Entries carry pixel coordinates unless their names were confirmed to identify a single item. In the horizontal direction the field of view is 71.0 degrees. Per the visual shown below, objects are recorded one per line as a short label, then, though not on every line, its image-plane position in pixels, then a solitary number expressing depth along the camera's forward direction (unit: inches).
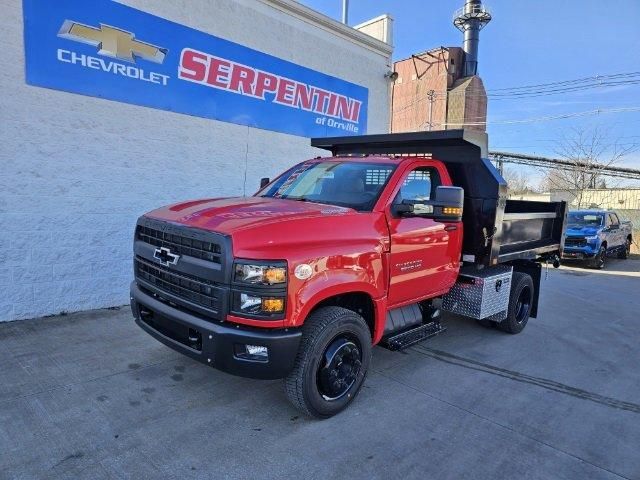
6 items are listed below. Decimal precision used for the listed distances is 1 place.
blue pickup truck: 533.0
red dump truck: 121.8
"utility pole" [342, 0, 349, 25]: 406.9
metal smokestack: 1359.5
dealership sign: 216.8
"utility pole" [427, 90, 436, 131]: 1432.9
